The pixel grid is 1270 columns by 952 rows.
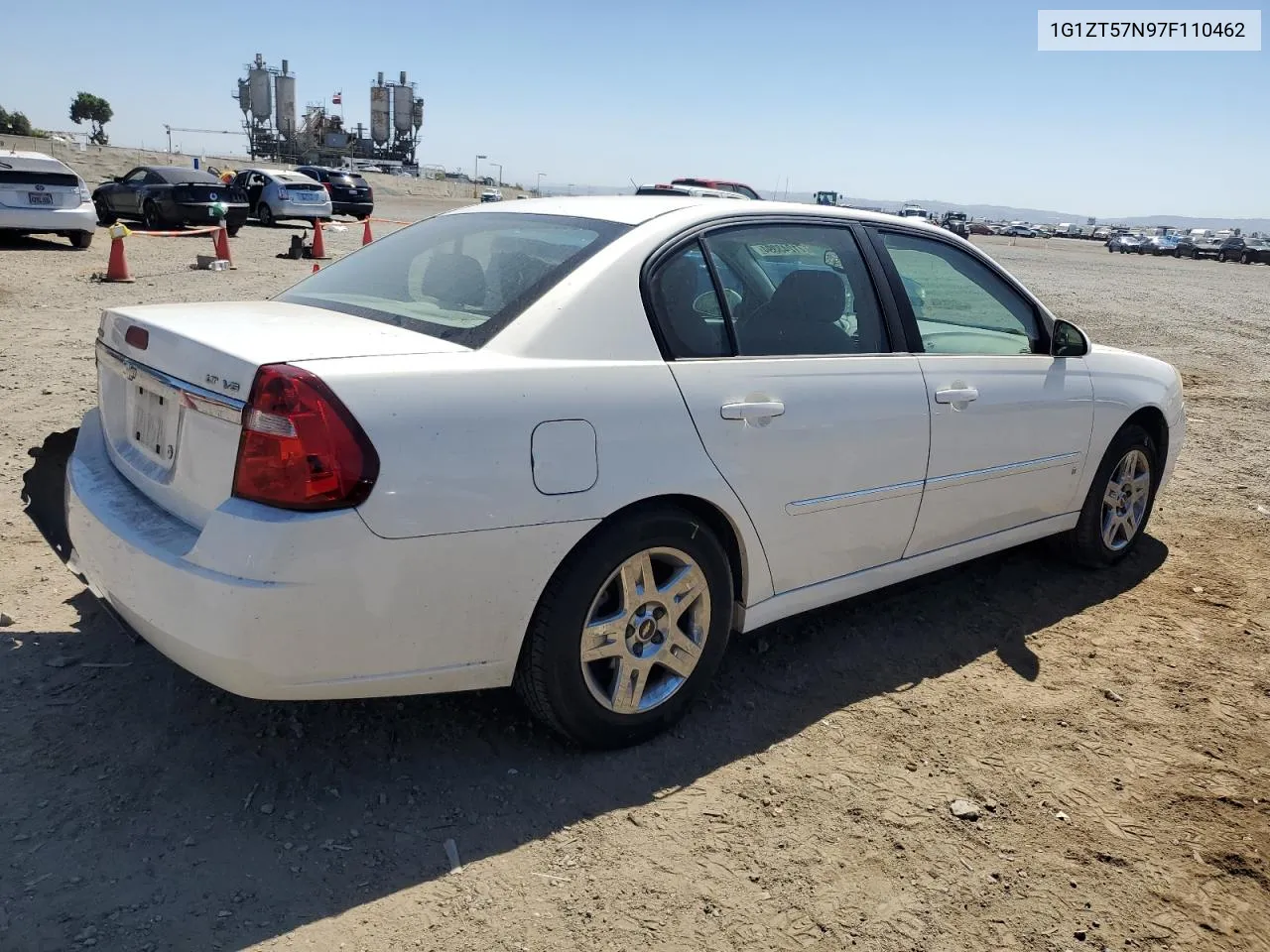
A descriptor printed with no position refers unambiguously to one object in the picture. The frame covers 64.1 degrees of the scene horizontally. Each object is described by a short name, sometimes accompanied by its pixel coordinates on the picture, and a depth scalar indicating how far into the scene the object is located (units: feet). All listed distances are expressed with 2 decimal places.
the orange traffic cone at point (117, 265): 40.70
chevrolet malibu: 8.10
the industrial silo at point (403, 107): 421.18
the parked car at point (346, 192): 97.81
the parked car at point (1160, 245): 198.90
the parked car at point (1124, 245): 205.77
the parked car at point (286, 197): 80.48
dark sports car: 64.64
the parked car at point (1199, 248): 183.42
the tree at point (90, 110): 373.40
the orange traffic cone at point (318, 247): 57.00
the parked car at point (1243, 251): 169.17
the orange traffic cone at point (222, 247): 48.98
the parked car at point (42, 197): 49.19
